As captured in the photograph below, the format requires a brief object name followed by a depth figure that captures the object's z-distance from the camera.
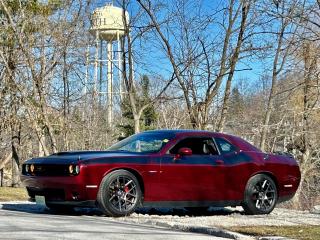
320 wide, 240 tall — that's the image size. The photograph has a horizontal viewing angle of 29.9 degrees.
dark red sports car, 9.12
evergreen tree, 25.97
